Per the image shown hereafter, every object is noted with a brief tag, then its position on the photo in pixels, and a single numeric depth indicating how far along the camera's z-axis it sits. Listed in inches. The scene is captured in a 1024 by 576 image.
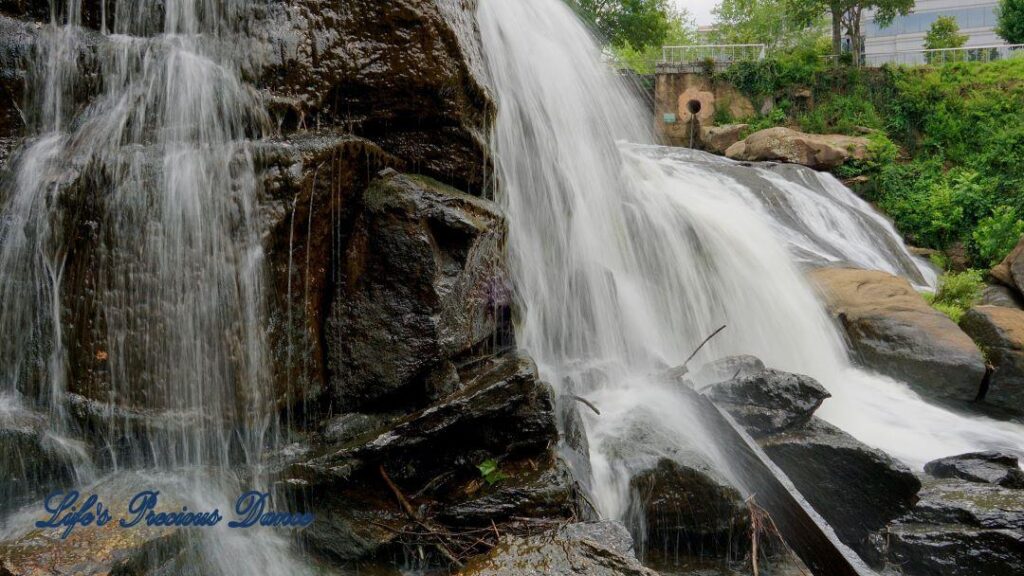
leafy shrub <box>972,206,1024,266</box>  544.1
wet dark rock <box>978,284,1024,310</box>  441.7
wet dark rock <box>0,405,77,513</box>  146.6
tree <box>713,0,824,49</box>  1034.7
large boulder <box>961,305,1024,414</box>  329.1
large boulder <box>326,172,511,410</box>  167.2
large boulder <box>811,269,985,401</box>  327.9
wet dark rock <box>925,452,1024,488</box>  218.8
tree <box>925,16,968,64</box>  1278.3
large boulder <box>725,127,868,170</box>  666.8
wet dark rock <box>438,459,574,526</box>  154.9
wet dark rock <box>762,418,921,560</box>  197.3
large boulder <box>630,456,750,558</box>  168.1
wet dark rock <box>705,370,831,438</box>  232.8
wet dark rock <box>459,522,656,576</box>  130.9
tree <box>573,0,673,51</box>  1318.9
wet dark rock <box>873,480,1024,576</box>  176.1
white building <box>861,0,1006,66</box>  1860.2
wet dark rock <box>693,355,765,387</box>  263.7
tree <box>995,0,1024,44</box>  1190.9
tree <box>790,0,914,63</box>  981.8
